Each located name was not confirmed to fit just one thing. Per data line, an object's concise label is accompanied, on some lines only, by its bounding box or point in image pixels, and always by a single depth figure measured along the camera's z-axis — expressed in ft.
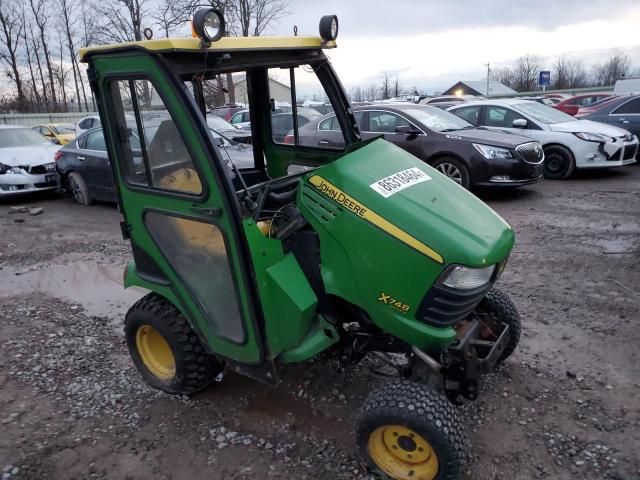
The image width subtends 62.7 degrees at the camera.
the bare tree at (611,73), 171.73
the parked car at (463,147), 25.44
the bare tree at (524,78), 172.86
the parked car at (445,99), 58.29
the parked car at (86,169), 27.09
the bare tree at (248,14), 83.61
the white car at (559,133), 29.99
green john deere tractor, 7.79
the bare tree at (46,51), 111.55
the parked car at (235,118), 28.09
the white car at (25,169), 29.76
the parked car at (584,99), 68.10
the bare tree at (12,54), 106.42
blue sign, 102.74
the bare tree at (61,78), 119.54
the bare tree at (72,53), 112.88
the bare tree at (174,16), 65.31
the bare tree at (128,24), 76.84
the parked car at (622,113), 34.88
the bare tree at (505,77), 180.59
